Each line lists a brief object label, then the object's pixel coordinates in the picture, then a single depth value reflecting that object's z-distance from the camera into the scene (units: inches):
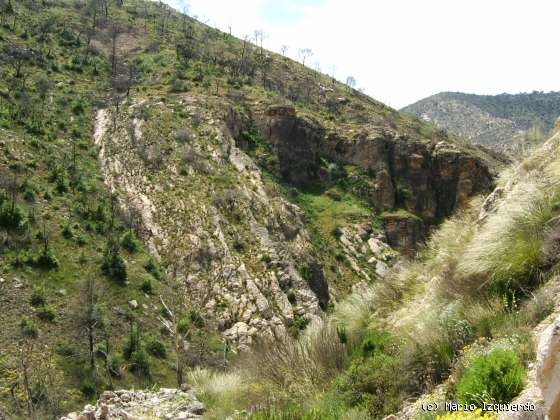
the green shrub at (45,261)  1026.9
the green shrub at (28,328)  866.8
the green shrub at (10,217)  1068.5
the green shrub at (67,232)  1135.6
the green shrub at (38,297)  938.7
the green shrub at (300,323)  1135.1
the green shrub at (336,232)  1773.3
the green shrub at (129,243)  1218.8
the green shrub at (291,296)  1225.1
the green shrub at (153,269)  1186.6
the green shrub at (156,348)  968.3
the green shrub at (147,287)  1115.9
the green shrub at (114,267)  1100.5
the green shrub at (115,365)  901.8
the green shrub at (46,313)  924.0
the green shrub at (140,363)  908.0
